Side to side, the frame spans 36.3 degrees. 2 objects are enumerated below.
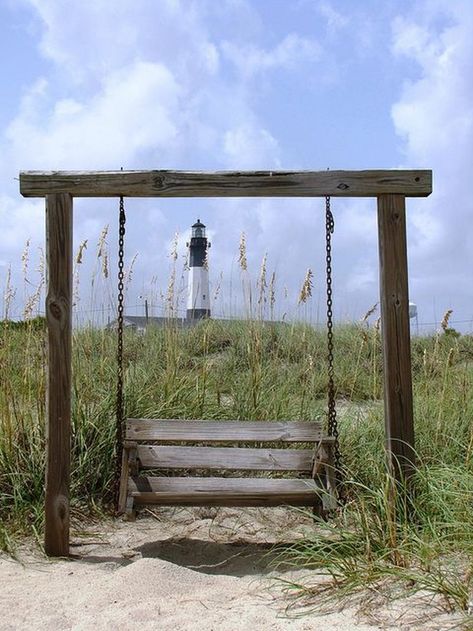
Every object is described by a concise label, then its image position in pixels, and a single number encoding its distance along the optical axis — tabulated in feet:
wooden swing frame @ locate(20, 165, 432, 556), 13.99
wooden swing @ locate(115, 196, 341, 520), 13.97
